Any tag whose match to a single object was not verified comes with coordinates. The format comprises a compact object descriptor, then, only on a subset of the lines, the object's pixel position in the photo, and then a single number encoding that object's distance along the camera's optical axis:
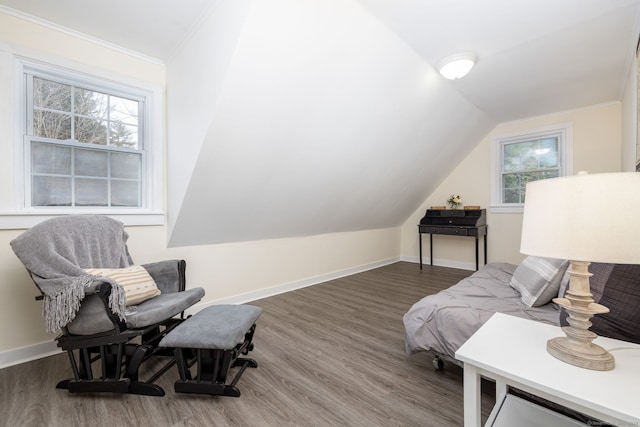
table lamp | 0.75
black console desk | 4.29
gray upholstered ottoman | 1.51
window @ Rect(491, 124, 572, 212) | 3.98
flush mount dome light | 2.41
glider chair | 1.51
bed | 1.32
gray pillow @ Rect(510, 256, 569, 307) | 1.66
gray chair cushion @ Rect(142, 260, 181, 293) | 2.12
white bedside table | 0.70
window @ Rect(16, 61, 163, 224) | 2.02
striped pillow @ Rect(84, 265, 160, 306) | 1.78
